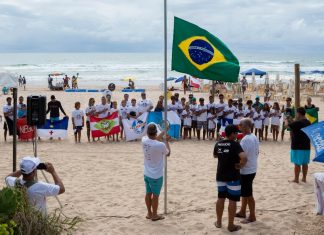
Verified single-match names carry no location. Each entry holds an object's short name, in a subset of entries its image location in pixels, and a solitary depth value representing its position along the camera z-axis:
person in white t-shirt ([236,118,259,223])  7.50
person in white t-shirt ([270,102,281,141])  16.19
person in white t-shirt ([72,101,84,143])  15.67
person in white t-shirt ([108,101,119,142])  16.16
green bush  4.60
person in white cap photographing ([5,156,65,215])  5.54
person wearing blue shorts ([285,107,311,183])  9.76
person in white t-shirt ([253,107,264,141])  16.03
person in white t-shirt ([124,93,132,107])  16.49
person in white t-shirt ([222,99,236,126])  15.81
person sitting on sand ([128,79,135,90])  40.53
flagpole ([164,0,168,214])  7.75
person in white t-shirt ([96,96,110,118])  15.95
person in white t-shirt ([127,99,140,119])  16.18
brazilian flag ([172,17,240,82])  8.42
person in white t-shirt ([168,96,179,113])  16.39
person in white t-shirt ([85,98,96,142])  15.88
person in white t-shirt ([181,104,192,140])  16.27
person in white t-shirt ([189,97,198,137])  16.30
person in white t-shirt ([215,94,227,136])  16.05
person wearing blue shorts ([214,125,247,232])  6.96
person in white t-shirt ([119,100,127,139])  16.25
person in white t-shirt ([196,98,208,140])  16.16
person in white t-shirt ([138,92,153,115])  16.33
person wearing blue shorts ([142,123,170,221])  7.49
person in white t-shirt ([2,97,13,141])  15.56
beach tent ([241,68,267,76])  32.53
